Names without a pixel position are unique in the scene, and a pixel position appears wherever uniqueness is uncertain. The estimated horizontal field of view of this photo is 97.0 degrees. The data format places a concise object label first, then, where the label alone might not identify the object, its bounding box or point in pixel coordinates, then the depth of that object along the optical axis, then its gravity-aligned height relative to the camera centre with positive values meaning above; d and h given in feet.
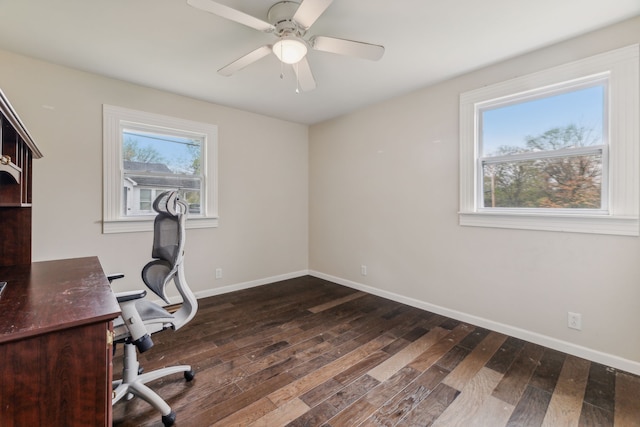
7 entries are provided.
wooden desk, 2.63 -1.48
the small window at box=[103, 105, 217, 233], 9.48 +1.78
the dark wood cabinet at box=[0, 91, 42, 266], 5.24 +0.34
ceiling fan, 5.23 +3.69
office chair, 4.81 -1.83
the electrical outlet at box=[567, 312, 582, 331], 7.18 -2.73
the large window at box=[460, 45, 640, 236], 6.53 +1.75
